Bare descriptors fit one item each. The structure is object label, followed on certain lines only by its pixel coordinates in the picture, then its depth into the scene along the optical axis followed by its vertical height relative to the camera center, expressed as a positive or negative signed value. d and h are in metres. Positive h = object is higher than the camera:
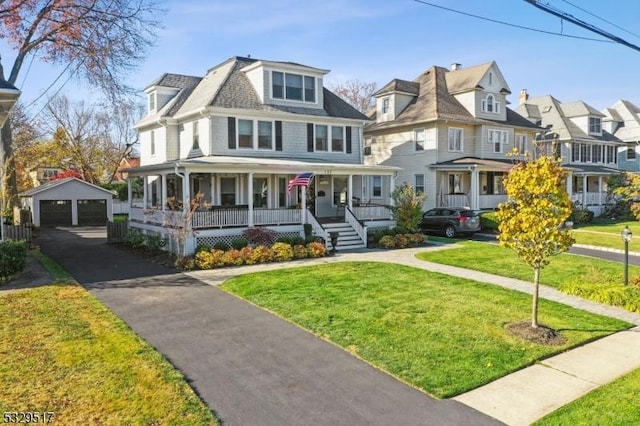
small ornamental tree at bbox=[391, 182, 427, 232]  21.38 -0.79
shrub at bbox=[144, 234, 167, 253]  17.94 -1.92
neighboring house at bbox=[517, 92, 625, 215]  37.34 +4.45
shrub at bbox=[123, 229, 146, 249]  18.95 -1.85
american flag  19.19 +0.53
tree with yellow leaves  8.09 -0.40
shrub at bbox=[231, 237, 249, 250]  17.23 -1.86
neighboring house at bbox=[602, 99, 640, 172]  44.81 +6.11
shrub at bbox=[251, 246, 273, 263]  16.20 -2.16
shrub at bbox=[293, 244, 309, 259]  17.22 -2.20
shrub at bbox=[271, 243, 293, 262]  16.69 -2.12
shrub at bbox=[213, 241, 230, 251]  17.22 -1.96
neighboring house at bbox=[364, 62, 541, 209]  28.62 +3.86
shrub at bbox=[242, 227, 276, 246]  17.83 -1.67
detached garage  30.00 -0.58
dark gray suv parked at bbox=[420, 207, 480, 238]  23.06 -1.52
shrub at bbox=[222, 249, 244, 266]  15.65 -2.20
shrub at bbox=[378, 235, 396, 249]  19.75 -2.13
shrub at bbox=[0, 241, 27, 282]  12.41 -1.72
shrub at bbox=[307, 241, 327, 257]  17.52 -2.16
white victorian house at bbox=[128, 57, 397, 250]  19.25 +2.31
